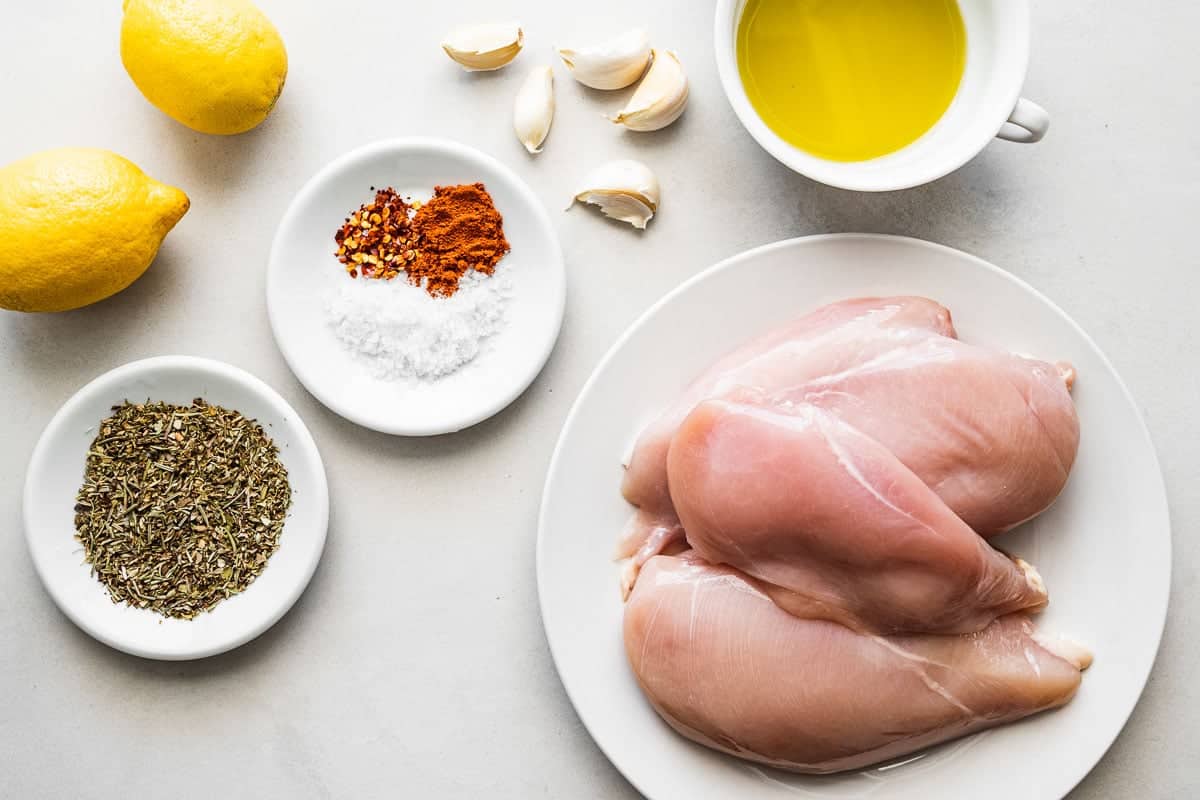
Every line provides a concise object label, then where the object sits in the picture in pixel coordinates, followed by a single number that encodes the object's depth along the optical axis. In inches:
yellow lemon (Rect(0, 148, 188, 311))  22.5
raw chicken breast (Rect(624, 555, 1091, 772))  22.3
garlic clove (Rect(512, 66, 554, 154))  24.0
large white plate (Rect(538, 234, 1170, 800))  23.3
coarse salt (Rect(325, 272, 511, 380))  23.9
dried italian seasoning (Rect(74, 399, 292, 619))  24.0
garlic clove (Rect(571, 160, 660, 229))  23.8
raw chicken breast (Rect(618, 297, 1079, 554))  22.2
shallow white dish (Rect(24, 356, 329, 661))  23.7
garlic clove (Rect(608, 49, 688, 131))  23.7
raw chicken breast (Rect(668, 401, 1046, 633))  21.6
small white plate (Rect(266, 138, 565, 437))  23.8
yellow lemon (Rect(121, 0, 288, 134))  22.6
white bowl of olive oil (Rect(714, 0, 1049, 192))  22.7
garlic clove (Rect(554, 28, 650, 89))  23.8
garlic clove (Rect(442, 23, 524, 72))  23.8
